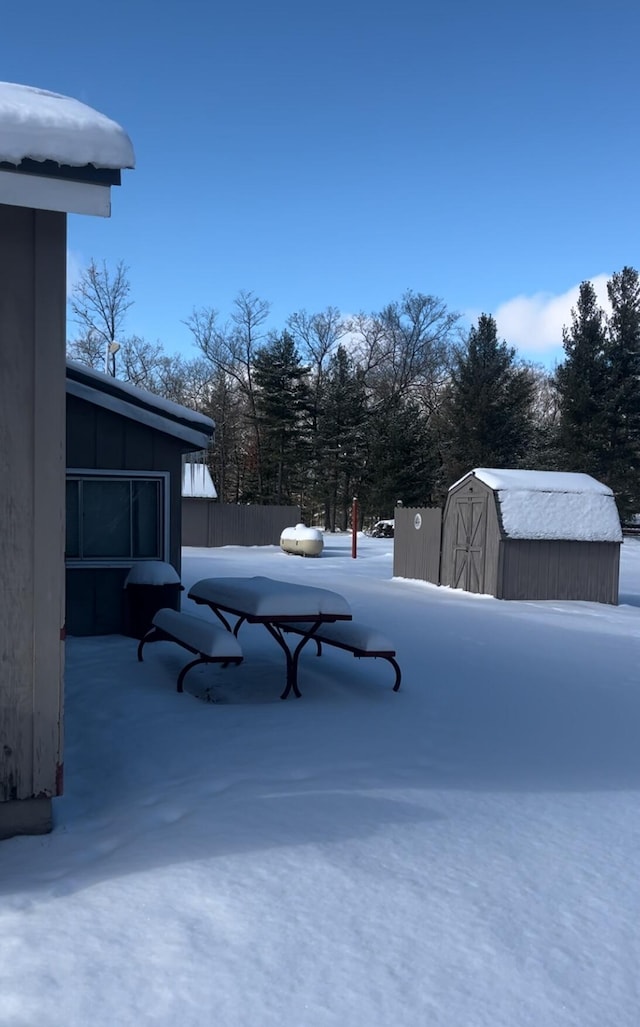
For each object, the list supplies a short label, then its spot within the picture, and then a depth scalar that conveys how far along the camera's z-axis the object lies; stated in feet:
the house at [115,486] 30.89
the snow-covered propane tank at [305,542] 91.50
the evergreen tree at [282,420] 149.38
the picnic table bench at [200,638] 20.97
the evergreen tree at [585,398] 133.80
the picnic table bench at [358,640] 23.06
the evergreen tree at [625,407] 132.46
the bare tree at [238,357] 164.44
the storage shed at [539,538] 52.90
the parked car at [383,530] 125.29
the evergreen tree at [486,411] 135.13
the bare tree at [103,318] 145.28
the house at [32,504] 12.28
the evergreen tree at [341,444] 150.41
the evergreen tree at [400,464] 134.82
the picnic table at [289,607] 21.99
